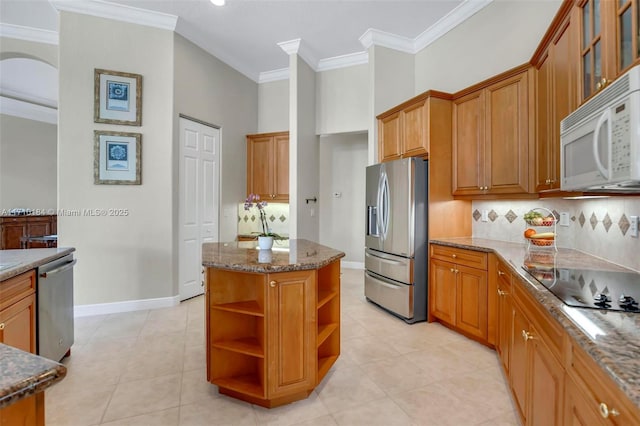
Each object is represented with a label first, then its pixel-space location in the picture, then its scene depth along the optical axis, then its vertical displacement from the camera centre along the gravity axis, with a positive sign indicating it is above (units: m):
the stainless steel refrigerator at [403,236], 3.28 -0.25
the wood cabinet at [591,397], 0.75 -0.48
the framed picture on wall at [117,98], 3.64 +1.29
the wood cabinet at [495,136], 2.71 +0.69
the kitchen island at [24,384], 0.70 -0.38
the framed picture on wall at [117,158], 3.64 +0.61
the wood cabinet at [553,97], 2.00 +0.78
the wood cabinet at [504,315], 2.03 -0.69
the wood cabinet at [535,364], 1.19 -0.66
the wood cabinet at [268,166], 5.20 +0.75
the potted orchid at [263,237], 2.38 -0.19
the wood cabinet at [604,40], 1.32 +0.79
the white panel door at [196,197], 4.21 +0.20
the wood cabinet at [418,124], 3.29 +0.94
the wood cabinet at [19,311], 1.77 -0.58
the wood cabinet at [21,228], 6.02 -0.31
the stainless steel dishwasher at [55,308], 2.19 -0.70
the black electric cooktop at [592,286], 1.19 -0.33
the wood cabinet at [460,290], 2.79 -0.72
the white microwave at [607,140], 1.03 +0.27
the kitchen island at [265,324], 1.92 -0.70
